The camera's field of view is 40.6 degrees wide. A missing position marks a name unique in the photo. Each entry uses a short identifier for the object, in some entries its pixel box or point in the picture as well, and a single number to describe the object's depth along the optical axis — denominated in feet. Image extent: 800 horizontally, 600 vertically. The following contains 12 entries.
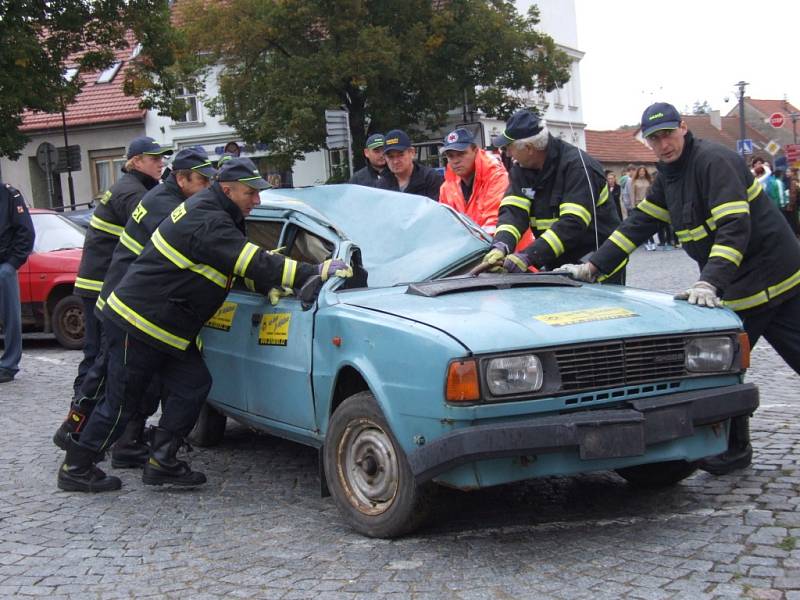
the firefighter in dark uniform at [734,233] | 17.88
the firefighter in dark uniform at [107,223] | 23.15
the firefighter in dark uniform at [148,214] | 20.99
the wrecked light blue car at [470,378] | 14.33
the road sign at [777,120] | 110.11
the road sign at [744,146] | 117.55
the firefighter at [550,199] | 21.39
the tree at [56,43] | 78.02
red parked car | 42.32
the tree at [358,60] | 111.45
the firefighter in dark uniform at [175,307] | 18.61
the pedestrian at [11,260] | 33.58
